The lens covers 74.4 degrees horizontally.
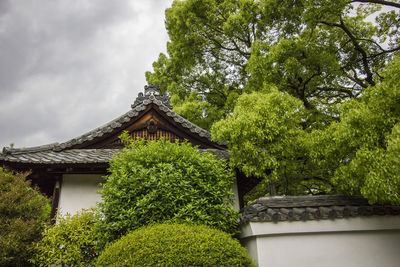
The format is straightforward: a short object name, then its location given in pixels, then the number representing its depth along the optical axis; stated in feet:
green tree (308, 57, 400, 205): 15.01
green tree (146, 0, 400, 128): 33.58
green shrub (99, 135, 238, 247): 17.97
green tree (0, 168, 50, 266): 18.88
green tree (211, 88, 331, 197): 23.24
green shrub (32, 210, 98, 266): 19.25
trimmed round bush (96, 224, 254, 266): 13.88
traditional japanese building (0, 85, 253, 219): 23.73
